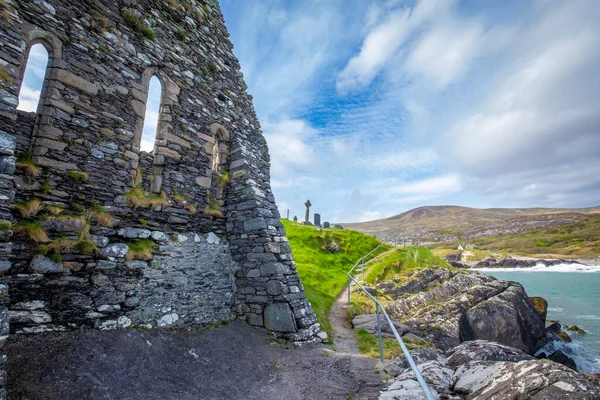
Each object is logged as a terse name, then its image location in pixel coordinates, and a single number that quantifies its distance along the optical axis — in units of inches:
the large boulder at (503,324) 470.9
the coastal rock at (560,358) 543.9
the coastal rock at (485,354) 237.3
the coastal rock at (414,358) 271.9
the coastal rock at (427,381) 192.1
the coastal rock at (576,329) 827.5
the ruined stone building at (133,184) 202.5
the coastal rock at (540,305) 702.5
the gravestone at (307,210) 1332.3
